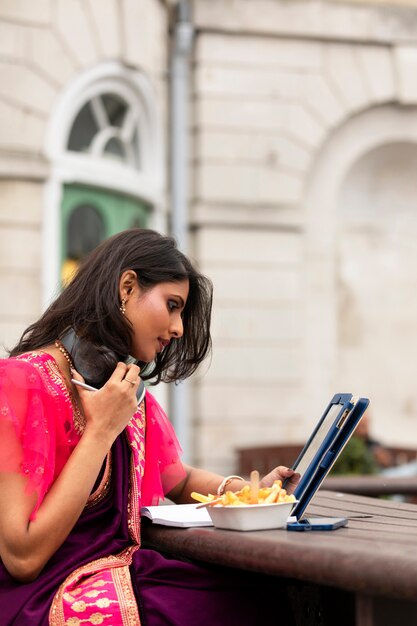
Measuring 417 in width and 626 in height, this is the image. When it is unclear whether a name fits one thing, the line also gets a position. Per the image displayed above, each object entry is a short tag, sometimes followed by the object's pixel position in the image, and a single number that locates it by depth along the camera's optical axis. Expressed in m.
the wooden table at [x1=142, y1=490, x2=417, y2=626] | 2.28
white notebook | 3.12
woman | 2.91
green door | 10.64
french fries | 2.96
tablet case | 3.03
